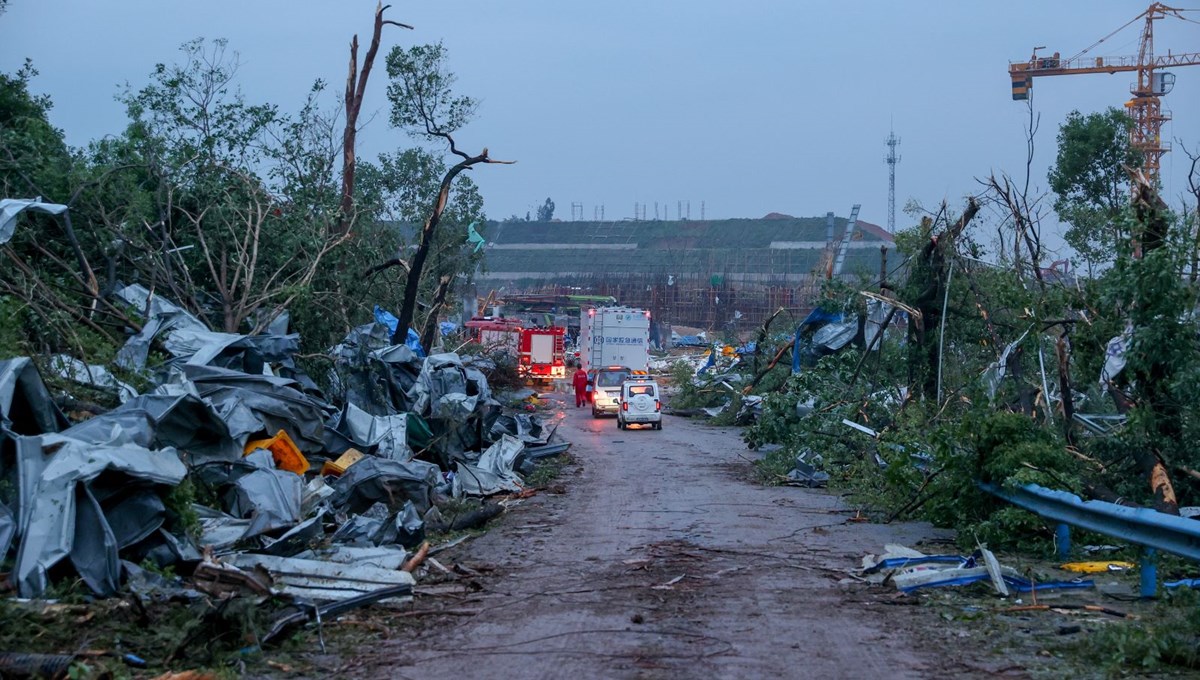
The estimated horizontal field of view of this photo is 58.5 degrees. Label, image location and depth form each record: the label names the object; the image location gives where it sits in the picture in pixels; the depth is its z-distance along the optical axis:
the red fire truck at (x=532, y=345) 47.47
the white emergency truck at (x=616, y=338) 44.47
